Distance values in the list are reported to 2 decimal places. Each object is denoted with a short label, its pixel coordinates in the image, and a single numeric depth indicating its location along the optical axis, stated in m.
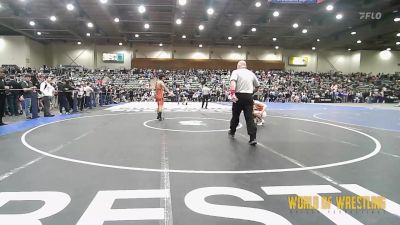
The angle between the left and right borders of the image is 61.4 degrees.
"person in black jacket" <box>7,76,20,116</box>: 13.30
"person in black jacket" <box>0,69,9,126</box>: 10.07
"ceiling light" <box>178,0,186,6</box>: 23.55
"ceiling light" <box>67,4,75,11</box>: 24.95
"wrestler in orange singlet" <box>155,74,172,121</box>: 11.70
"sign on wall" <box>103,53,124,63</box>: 45.44
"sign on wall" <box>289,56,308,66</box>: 48.97
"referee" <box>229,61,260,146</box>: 7.04
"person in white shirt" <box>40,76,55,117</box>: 12.54
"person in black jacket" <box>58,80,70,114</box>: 14.60
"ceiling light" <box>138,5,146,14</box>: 25.30
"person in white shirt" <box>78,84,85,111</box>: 16.60
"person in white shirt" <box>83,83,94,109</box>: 17.54
